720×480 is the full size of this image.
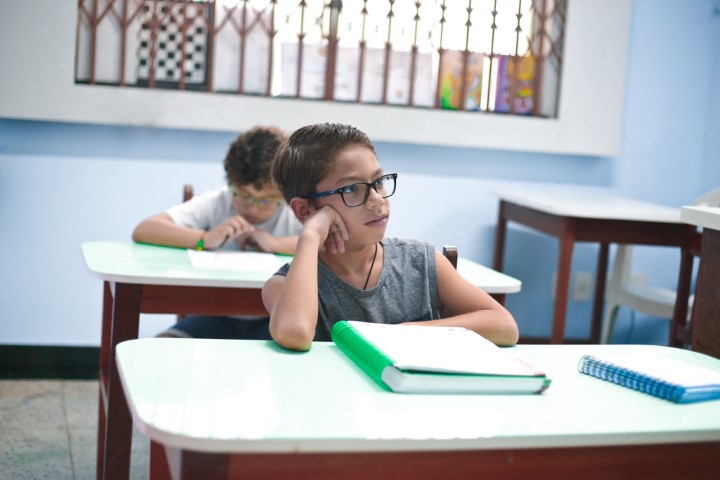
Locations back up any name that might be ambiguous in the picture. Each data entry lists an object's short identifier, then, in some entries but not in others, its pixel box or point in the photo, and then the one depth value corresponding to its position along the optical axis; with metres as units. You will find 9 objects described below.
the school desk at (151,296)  3.56
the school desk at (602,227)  4.46
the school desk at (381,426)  2.07
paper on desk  3.75
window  4.85
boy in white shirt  4.01
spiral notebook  2.61
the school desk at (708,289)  3.30
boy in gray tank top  3.17
